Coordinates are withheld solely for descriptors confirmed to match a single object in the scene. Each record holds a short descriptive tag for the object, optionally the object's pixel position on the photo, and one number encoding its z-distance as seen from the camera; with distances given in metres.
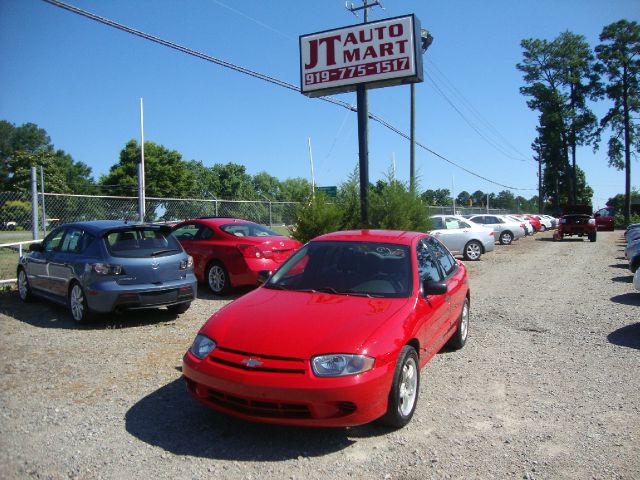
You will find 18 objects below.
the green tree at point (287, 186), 105.80
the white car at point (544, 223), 43.81
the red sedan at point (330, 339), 3.42
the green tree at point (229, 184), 82.94
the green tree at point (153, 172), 53.53
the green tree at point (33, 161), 58.62
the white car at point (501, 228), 26.11
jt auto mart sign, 13.21
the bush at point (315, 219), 13.01
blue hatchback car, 6.71
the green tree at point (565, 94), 53.91
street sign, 13.56
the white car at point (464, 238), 17.84
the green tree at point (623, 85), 47.16
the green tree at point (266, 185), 110.75
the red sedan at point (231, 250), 9.15
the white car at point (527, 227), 30.57
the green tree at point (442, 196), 91.50
